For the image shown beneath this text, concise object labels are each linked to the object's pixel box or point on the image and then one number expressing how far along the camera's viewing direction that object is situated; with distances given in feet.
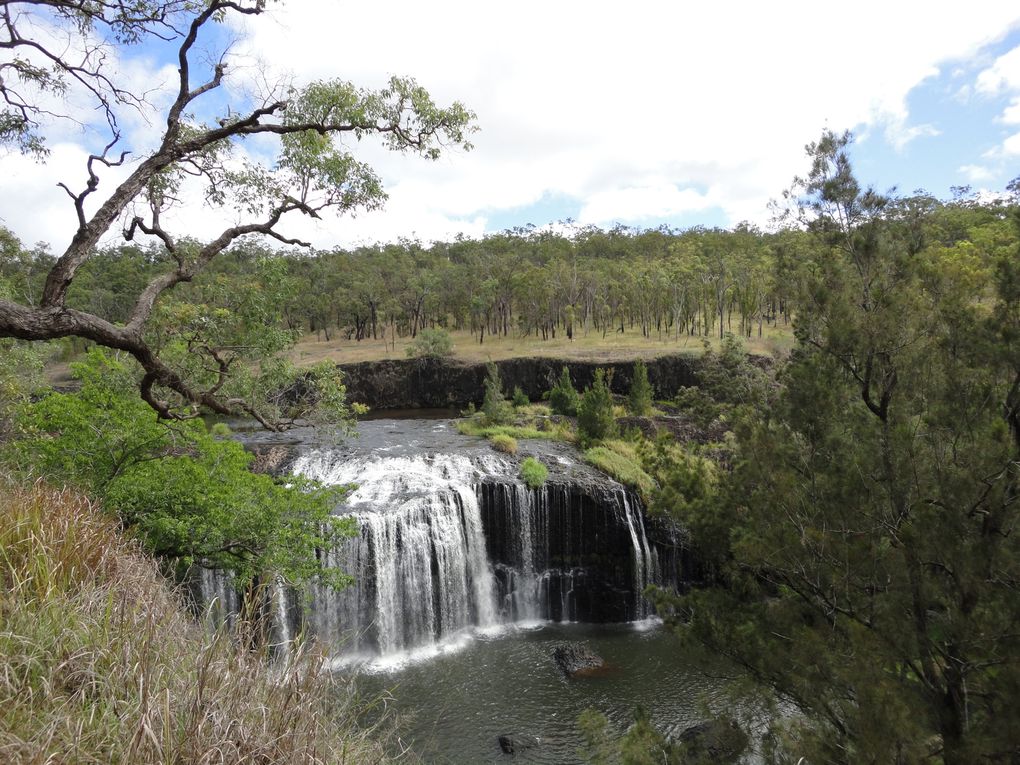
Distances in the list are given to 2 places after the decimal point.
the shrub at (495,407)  87.81
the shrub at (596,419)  71.61
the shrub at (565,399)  96.94
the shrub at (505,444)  68.39
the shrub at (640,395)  94.26
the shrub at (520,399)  111.04
